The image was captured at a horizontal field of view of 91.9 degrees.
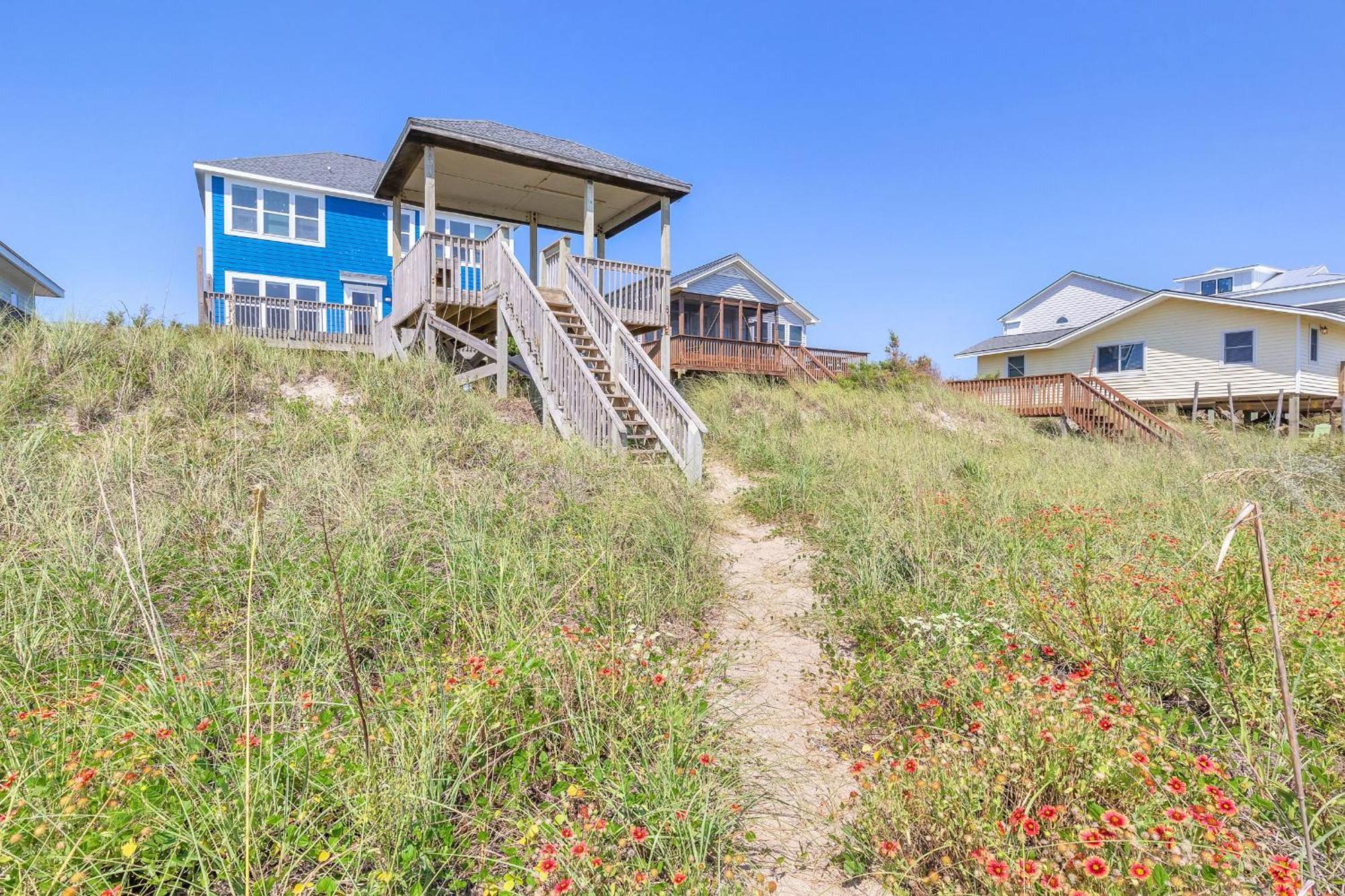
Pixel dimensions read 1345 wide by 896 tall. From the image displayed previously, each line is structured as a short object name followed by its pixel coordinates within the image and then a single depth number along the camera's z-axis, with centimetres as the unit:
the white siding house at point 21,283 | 1875
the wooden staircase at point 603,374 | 930
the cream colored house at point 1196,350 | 2127
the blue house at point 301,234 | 2123
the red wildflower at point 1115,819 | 198
